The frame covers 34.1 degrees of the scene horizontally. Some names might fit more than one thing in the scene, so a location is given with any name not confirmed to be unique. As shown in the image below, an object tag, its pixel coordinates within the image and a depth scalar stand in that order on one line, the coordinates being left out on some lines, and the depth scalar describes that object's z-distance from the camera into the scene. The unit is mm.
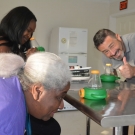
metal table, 815
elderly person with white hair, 760
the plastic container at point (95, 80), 1257
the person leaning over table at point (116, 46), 1866
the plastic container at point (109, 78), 1722
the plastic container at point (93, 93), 1101
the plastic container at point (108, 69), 1829
